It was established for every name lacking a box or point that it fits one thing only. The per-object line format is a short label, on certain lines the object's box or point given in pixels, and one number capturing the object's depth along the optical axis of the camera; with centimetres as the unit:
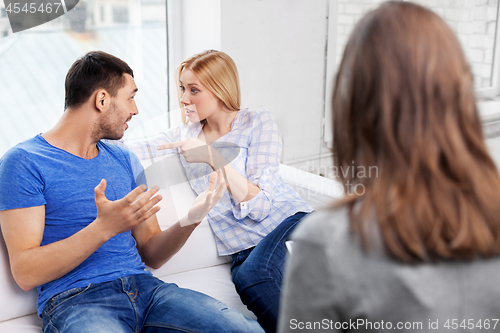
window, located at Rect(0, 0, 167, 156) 207
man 113
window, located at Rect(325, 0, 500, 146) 190
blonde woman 152
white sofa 129
